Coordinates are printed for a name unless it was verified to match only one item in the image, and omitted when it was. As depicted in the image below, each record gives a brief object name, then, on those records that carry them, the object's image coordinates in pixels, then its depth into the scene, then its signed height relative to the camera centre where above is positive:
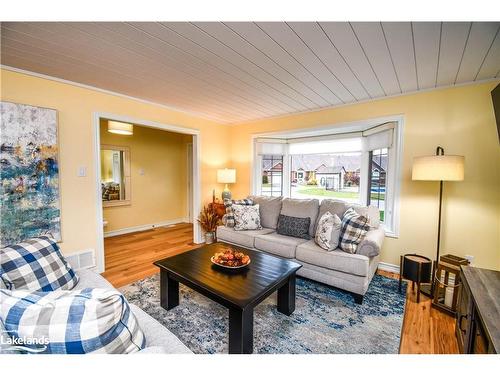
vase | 3.99 -1.15
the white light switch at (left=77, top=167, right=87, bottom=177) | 2.63 +0.01
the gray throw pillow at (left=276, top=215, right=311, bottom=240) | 2.95 -0.71
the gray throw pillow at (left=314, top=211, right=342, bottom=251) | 2.44 -0.65
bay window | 3.05 +0.16
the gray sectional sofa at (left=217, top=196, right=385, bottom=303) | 2.20 -0.84
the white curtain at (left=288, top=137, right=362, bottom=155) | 3.81 +0.54
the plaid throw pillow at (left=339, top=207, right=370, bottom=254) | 2.35 -0.62
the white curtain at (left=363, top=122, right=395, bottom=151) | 3.01 +0.57
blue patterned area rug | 1.65 -1.28
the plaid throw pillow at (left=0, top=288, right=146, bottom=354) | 0.66 -0.46
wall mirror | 4.42 -0.05
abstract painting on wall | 2.12 -0.01
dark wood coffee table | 1.49 -0.84
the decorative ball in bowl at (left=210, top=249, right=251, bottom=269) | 1.93 -0.78
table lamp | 4.25 -0.04
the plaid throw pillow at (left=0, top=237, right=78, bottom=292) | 1.29 -0.60
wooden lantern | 2.00 -1.04
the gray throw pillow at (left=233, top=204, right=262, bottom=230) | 3.28 -0.66
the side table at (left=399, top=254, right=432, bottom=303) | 2.23 -0.97
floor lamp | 2.13 +0.08
